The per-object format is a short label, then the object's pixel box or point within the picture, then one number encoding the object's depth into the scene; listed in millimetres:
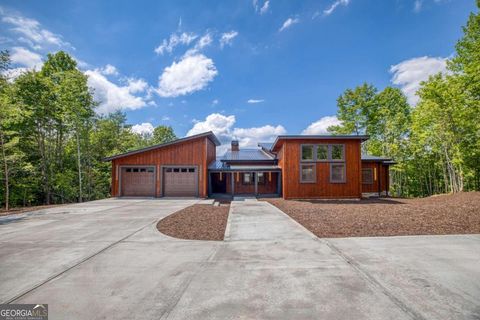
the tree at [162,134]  37156
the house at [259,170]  14930
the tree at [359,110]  28172
